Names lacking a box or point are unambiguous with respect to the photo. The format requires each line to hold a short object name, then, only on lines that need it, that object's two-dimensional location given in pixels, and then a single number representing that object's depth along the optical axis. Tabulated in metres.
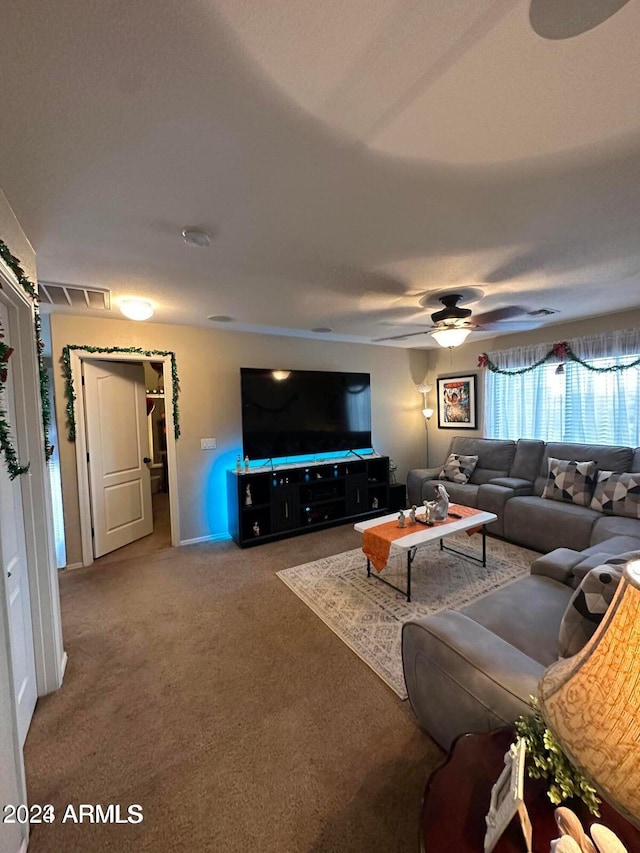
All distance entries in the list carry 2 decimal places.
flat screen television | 4.07
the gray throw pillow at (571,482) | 3.47
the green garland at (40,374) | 1.42
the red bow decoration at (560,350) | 4.04
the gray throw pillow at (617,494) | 3.12
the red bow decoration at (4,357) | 1.38
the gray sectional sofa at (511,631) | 1.24
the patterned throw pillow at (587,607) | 1.24
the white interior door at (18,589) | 1.55
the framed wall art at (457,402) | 5.18
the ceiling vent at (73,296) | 2.52
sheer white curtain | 3.69
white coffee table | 2.65
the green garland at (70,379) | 3.27
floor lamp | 5.37
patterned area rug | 2.20
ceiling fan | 2.79
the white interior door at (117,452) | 3.51
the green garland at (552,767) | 0.74
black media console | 3.88
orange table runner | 2.75
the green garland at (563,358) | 3.71
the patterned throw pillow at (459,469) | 4.60
